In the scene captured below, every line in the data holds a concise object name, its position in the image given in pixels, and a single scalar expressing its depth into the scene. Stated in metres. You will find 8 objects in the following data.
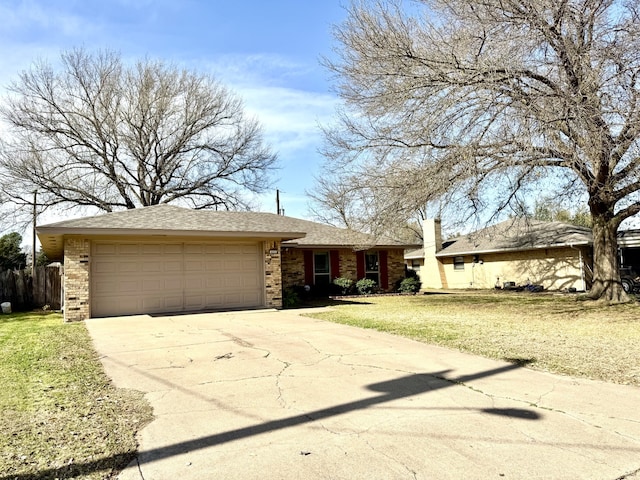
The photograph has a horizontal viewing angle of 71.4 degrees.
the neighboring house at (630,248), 18.95
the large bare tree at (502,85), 8.82
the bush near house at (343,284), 18.66
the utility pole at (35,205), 23.75
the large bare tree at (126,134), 23.12
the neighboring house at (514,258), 19.67
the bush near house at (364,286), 19.20
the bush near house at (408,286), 20.42
